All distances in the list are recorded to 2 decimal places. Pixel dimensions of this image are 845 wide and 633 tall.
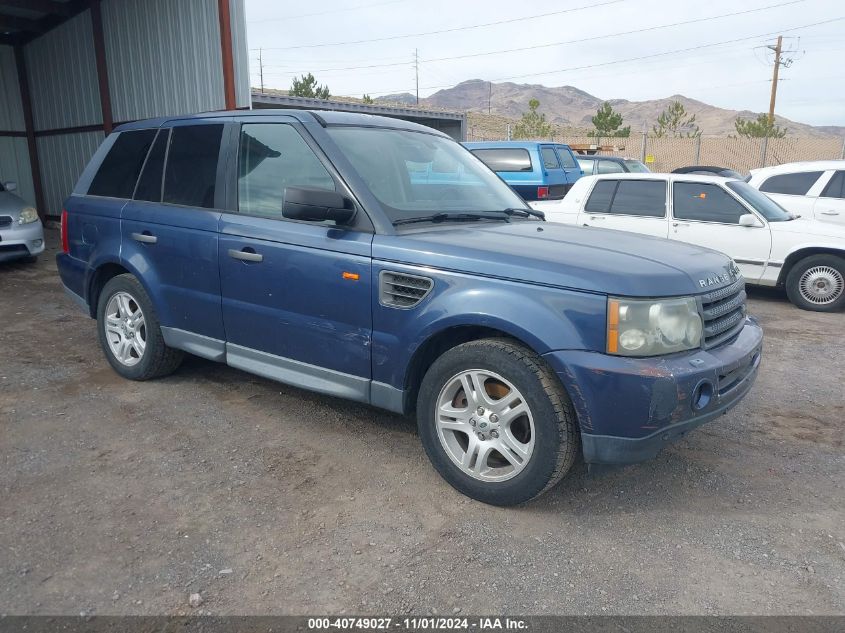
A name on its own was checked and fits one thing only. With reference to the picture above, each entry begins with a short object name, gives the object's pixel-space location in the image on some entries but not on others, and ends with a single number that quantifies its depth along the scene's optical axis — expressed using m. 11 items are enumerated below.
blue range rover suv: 2.89
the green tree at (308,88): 49.72
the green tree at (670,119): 57.00
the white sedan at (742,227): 7.67
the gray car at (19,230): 9.45
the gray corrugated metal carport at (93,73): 10.55
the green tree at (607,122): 45.06
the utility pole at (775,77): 41.31
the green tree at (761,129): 41.93
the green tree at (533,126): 45.34
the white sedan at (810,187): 9.16
